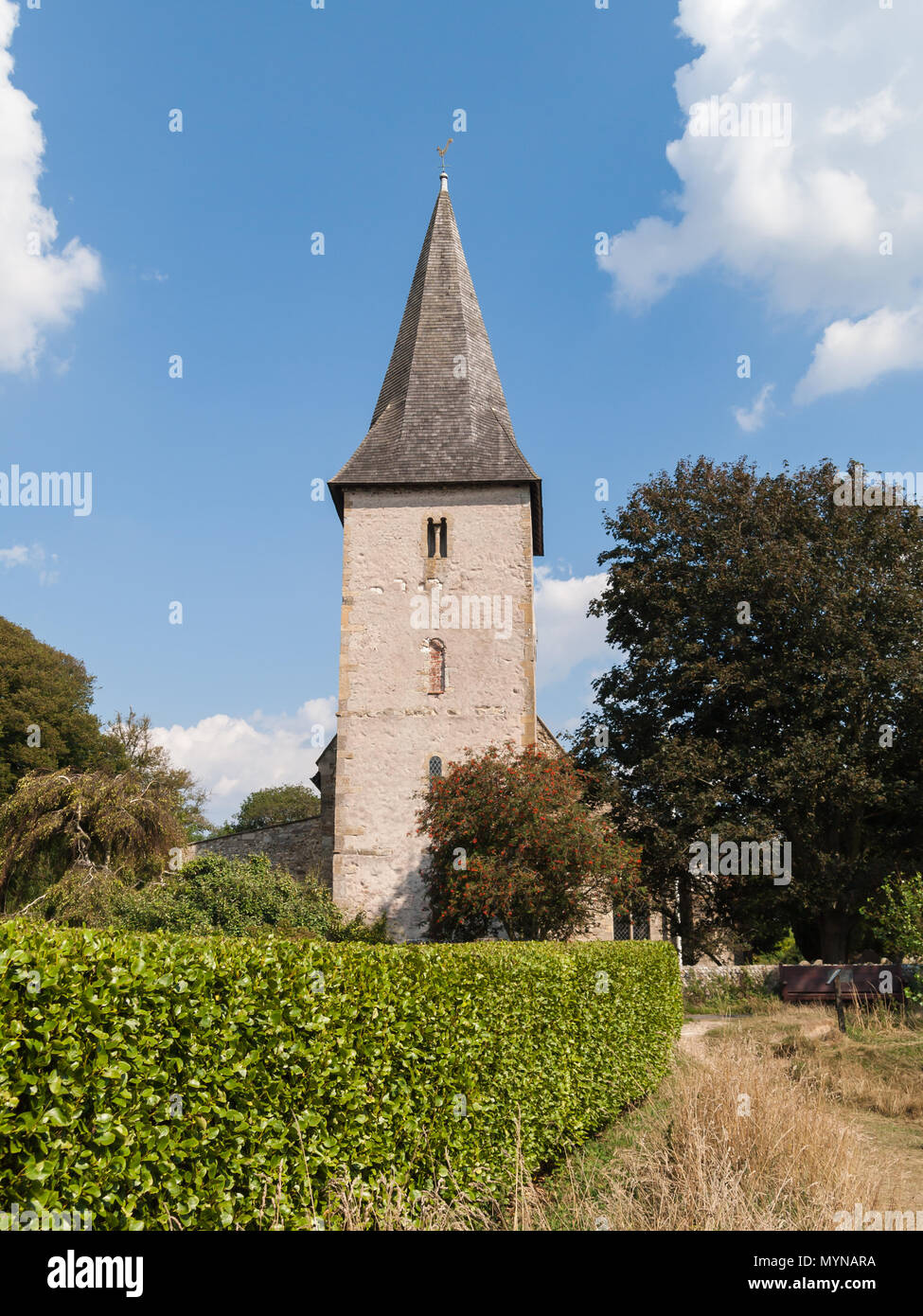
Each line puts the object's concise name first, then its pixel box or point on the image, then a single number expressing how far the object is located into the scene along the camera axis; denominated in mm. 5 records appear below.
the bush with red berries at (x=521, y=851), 16344
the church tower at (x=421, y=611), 20531
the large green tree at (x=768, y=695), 20516
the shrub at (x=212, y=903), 16625
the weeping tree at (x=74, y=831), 20469
